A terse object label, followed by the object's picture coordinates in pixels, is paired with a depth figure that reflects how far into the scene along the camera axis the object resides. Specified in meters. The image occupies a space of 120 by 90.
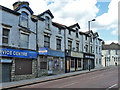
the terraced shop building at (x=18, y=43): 16.06
